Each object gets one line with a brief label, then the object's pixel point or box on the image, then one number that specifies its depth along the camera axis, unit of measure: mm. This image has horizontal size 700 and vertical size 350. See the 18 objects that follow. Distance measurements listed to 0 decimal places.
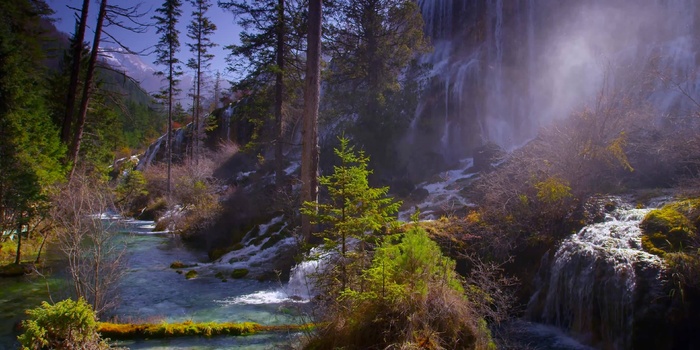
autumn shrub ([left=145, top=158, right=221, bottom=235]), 20547
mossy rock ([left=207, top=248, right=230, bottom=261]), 16656
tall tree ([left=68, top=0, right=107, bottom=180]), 12906
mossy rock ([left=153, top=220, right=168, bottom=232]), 24792
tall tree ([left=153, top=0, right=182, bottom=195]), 30859
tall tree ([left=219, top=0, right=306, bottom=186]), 18766
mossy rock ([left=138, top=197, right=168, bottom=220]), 30688
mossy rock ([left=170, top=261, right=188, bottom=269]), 14956
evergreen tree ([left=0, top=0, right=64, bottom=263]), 12586
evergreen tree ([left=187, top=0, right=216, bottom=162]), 33156
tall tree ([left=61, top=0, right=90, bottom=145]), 13219
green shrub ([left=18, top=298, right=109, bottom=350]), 5320
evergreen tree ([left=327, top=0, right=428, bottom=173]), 20734
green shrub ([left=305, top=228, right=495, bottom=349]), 4695
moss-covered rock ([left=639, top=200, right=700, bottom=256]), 7727
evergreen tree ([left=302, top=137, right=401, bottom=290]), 5578
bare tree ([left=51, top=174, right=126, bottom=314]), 7535
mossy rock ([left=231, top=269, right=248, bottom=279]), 13883
